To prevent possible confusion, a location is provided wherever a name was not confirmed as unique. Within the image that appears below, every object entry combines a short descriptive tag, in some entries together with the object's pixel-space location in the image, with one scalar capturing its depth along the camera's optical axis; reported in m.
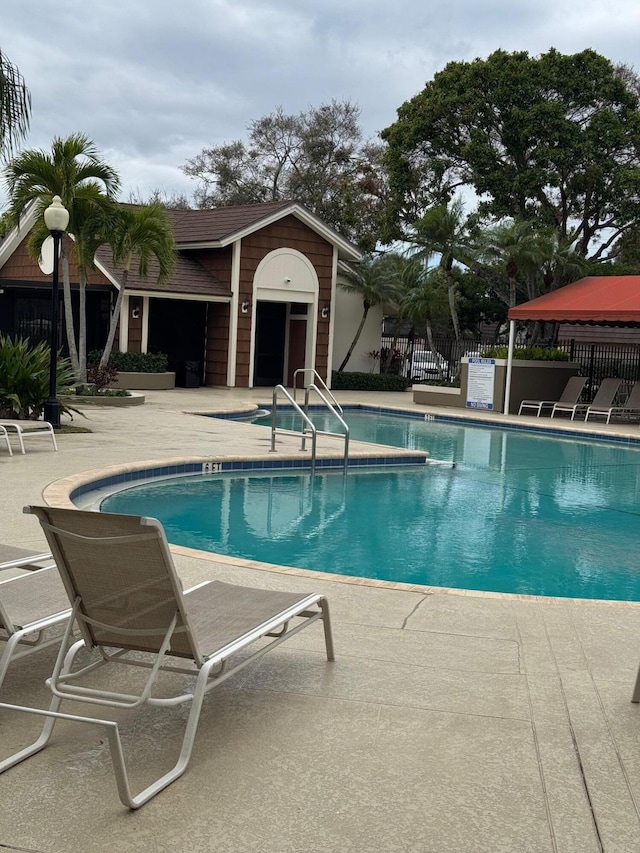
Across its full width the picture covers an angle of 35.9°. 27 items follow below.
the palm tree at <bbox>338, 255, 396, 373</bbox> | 27.83
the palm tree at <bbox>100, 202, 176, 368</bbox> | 18.75
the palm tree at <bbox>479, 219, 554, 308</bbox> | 23.88
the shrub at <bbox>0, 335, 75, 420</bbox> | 13.06
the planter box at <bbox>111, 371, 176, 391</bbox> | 22.62
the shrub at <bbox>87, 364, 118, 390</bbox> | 19.47
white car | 29.92
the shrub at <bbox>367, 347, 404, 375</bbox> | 29.55
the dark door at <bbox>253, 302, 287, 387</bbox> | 27.28
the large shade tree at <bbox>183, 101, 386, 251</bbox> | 44.59
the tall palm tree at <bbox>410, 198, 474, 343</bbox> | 26.44
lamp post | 12.93
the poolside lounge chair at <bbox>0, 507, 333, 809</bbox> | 3.30
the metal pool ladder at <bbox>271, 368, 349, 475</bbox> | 11.60
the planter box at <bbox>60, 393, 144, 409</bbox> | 18.21
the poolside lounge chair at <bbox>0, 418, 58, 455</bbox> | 11.05
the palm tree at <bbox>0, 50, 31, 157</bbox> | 10.12
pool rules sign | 22.42
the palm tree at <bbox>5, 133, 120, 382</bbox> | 17.81
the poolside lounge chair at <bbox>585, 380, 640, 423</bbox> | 20.64
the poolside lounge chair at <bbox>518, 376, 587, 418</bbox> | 21.64
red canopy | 19.61
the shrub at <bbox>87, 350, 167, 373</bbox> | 22.61
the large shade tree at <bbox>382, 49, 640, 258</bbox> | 30.33
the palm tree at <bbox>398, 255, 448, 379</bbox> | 28.17
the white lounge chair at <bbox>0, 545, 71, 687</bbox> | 3.75
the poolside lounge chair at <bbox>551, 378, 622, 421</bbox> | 21.08
